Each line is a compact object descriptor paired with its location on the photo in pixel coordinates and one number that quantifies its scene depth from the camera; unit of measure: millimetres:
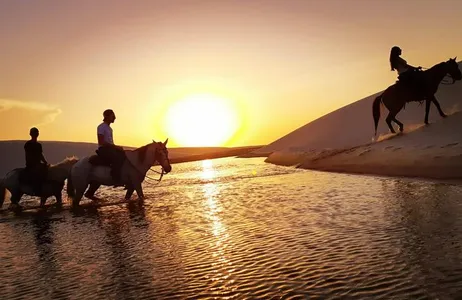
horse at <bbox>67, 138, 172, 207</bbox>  14867
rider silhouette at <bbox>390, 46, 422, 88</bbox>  20469
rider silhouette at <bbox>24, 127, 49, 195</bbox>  15758
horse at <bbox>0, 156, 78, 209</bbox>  16000
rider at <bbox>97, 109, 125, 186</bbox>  14688
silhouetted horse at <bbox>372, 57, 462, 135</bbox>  20328
